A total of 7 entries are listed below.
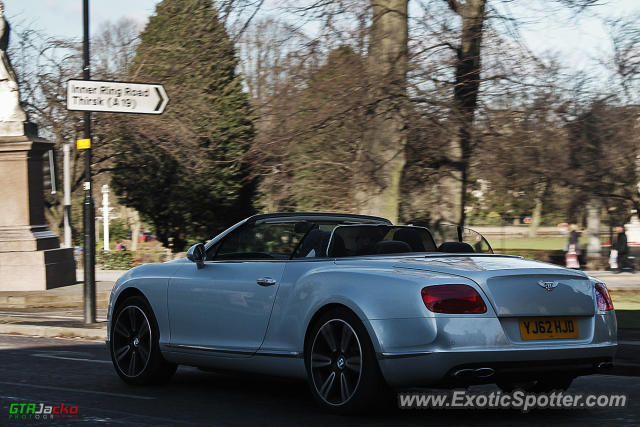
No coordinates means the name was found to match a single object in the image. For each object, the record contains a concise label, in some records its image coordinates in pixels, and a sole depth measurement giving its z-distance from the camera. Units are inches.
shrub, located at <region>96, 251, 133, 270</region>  1557.6
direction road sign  582.2
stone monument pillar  931.3
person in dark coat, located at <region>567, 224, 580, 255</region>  1261.1
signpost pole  598.2
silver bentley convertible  241.3
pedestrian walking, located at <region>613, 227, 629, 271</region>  1261.6
